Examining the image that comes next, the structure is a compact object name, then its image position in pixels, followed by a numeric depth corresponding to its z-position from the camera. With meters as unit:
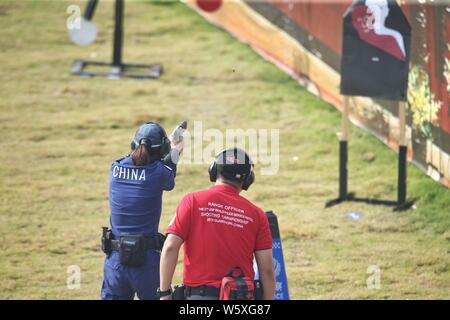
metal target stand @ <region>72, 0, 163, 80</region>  17.41
